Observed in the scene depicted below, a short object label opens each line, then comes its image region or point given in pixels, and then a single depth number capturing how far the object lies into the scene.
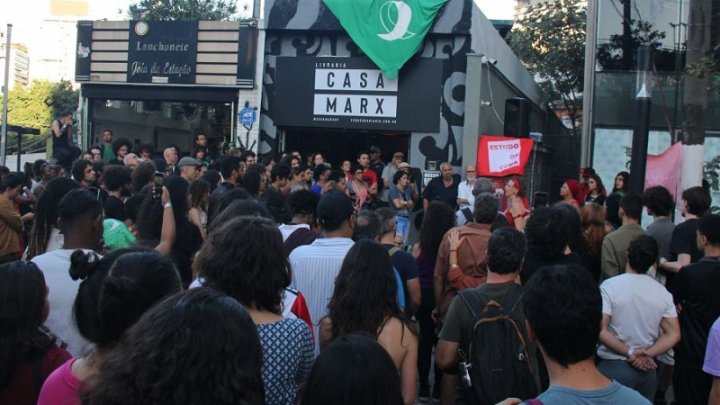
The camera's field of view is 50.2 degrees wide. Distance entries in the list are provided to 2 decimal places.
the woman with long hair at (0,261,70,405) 2.97
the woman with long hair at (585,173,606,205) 11.58
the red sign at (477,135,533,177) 14.78
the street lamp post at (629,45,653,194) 7.38
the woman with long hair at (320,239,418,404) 4.04
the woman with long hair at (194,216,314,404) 3.16
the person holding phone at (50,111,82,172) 12.94
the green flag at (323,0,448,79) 15.95
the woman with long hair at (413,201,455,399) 6.68
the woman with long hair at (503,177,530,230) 9.29
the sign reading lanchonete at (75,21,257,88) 17.06
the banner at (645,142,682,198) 8.35
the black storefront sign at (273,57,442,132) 16.20
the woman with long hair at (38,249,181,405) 2.71
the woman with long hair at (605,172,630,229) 9.43
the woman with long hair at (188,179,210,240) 6.80
